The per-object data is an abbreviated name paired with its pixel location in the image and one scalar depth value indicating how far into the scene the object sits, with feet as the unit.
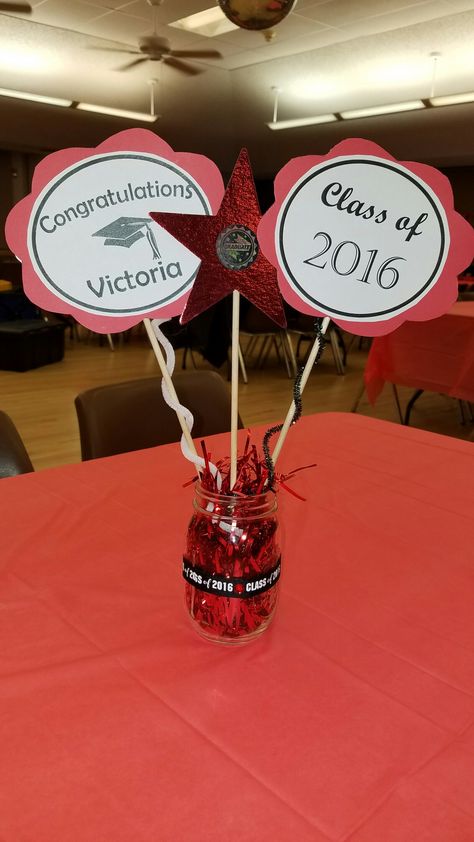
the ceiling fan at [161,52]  18.66
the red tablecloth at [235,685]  1.65
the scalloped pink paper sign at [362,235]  2.45
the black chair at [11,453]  4.21
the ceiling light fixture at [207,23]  19.81
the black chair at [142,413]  4.83
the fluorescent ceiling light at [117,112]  25.95
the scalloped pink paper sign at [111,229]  2.39
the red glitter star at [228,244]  2.37
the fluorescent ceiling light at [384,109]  25.01
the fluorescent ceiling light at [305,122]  28.44
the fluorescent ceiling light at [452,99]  23.40
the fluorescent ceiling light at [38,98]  25.34
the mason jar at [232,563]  2.19
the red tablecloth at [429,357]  11.71
